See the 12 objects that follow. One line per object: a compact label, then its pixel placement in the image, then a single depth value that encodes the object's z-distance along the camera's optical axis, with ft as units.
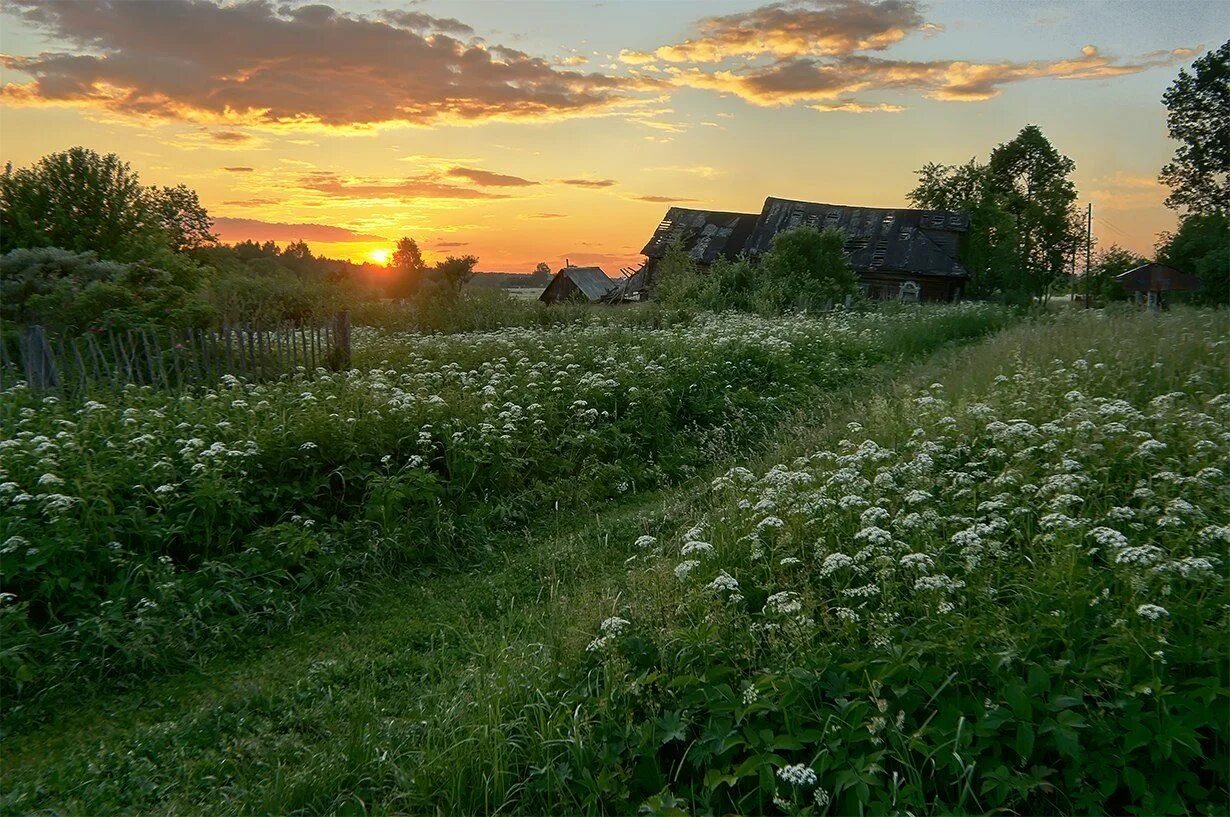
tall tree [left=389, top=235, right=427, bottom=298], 148.15
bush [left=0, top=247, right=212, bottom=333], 43.83
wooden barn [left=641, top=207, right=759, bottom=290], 134.51
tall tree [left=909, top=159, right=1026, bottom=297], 144.66
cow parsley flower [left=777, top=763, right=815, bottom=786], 10.32
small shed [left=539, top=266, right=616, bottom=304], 144.46
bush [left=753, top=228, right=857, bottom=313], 89.45
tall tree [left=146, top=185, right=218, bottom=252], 136.13
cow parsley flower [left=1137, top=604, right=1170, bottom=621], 10.98
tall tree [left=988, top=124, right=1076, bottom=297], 172.65
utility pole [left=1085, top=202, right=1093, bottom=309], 155.63
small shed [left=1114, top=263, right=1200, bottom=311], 97.14
